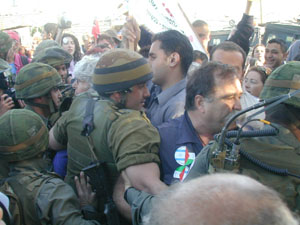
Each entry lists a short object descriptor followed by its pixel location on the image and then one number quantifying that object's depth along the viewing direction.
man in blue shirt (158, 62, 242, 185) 2.04
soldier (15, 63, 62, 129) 3.15
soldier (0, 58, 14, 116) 3.41
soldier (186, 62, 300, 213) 1.29
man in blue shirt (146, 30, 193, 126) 2.83
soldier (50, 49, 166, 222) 1.75
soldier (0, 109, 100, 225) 1.82
